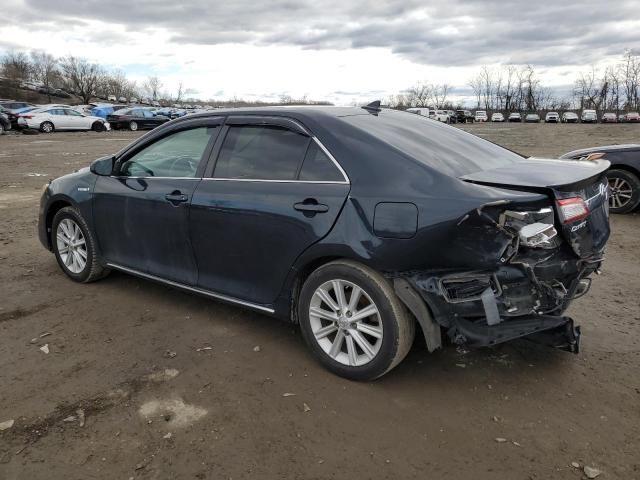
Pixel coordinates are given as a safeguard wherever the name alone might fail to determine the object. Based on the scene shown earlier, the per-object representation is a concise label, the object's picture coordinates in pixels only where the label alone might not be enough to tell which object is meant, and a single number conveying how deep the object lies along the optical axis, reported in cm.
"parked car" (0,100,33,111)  3509
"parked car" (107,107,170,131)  3509
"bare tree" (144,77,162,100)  11667
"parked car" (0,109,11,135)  2966
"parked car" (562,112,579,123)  6888
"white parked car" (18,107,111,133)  3055
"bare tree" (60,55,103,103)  8638
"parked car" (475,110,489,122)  7414
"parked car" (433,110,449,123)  5562
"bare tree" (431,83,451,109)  11138
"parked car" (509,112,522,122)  7538
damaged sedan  291
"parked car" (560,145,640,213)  762
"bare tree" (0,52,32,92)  7256
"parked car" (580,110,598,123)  6600
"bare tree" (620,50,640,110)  8912
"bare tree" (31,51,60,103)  8950
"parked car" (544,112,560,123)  6969
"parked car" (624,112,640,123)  6412
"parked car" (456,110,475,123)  6588
